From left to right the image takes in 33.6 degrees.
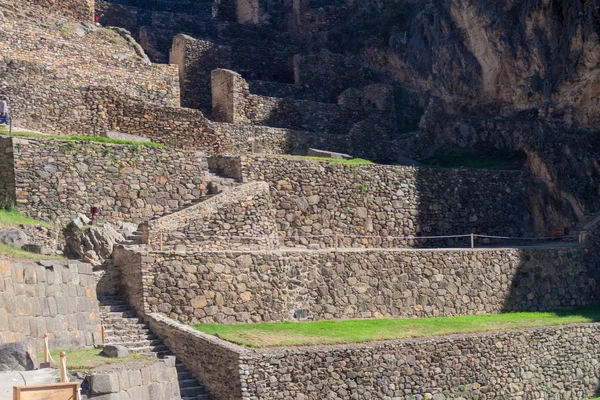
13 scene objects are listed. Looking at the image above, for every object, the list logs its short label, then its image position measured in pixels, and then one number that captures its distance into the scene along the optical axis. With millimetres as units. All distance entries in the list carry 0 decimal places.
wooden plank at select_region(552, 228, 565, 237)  34906
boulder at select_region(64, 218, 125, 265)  24969
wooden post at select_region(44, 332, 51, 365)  16656
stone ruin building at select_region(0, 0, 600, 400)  22969
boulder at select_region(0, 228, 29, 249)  22297
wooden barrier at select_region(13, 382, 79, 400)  12686
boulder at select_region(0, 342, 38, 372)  15148
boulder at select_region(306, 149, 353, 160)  34875
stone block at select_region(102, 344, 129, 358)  19172
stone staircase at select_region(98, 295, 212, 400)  21781
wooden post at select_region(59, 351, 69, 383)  14152
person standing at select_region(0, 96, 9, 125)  28594
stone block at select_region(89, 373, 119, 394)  15820
